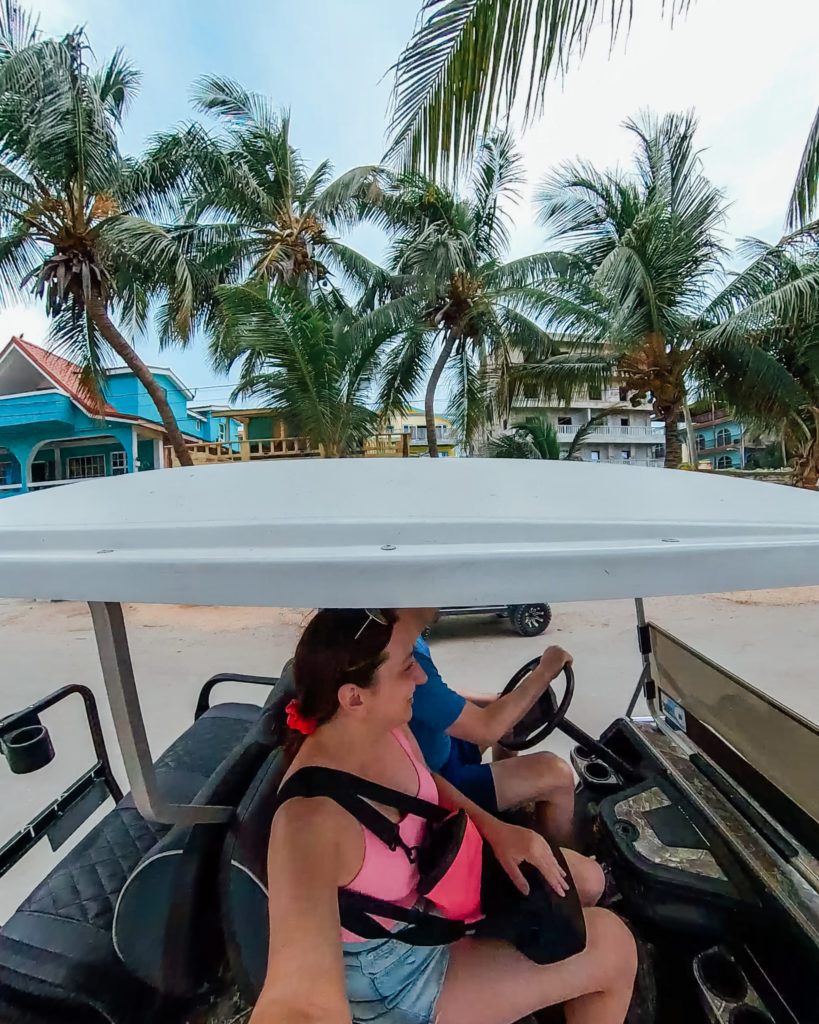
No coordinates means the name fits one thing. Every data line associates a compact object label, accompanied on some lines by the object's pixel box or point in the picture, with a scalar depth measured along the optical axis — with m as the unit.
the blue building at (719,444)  36.28
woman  0.99
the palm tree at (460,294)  11.27
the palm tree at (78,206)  9.12
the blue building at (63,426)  14.88
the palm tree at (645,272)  10.33
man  1.70
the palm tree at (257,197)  11.85
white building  30.52
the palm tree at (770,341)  9.69
